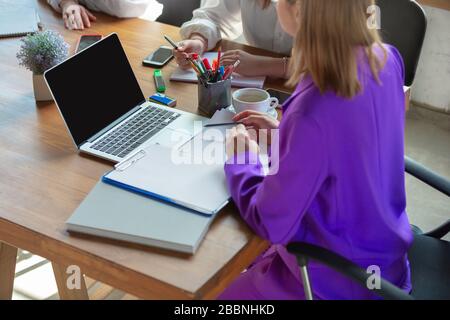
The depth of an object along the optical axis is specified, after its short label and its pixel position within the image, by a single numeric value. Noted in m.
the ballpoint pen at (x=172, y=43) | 1.75
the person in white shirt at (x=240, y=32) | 1.68
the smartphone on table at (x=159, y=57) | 1.76
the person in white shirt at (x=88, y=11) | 2.03
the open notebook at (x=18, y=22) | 1.98
